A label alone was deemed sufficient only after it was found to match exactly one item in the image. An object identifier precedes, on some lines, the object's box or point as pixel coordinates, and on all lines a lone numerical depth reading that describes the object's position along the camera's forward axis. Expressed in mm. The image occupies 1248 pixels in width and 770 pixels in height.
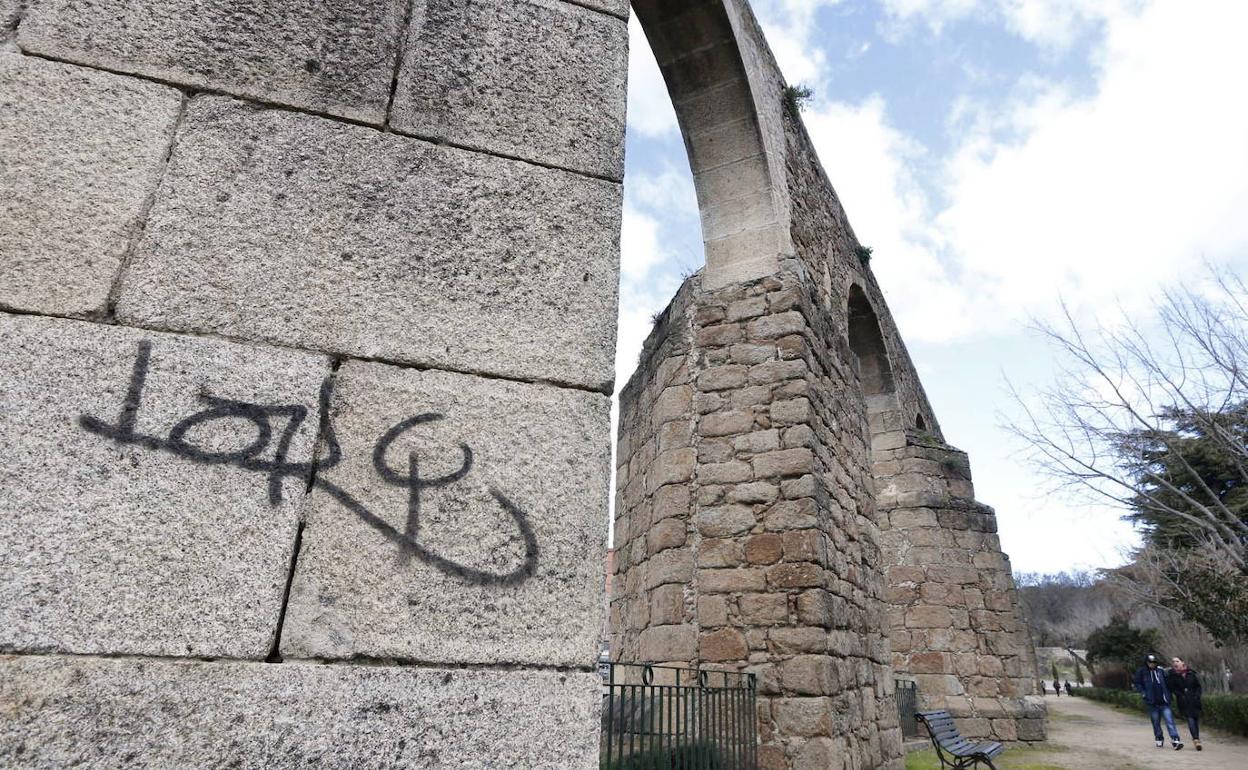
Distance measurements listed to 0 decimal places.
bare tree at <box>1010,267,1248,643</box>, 10523
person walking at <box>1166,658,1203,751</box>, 10220
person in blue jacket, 9820
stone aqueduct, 1144
